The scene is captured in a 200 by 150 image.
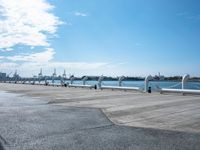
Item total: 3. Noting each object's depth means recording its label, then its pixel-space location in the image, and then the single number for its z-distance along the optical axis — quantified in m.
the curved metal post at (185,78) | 11.36
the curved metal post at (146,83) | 12.44
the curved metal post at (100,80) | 16.04
